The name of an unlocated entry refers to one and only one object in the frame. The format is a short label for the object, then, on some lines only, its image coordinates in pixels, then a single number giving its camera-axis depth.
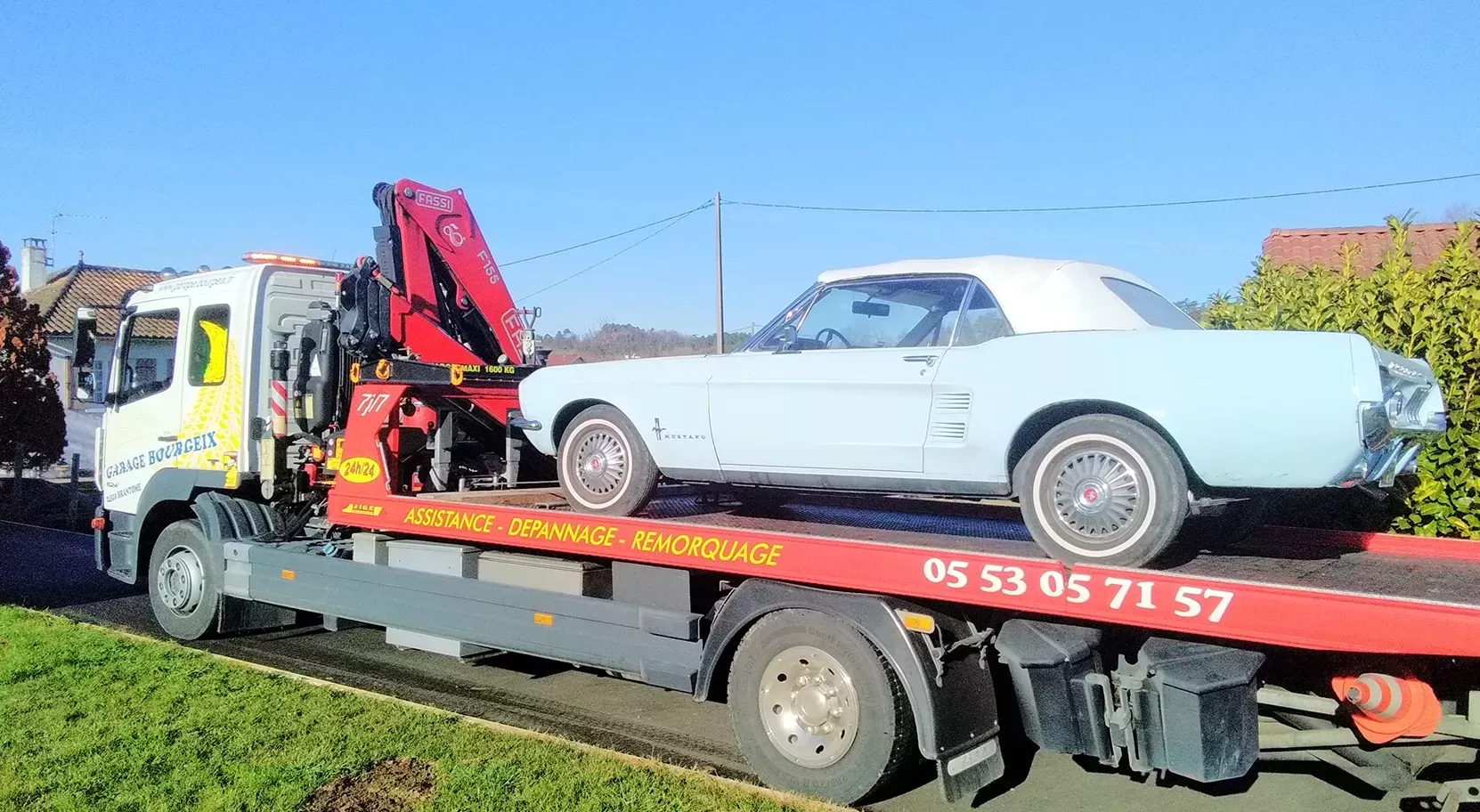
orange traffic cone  3.54
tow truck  3.79
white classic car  3.88
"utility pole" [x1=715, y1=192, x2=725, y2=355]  21.64
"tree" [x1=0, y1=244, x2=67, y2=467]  14.80
